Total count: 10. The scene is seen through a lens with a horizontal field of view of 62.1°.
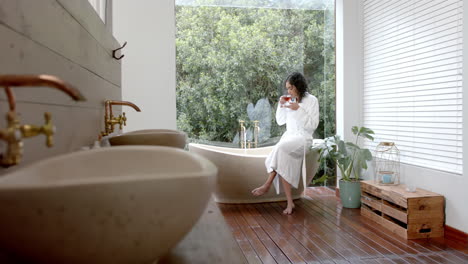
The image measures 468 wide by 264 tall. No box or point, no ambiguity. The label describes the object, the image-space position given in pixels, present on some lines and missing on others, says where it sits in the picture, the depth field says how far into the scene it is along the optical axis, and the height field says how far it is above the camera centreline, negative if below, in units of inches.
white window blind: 116.5 +14.8
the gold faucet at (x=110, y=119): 72.4 +0.7
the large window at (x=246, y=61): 176.2 +28.8
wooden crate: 114.4 -27.9
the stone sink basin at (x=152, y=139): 53.4 -2.3
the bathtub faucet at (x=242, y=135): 183.9 -6.2
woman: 153.1 -6.7
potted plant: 152.6 -15.5
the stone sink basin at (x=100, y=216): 17.9 -4.6
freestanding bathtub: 156.1 -21.0
